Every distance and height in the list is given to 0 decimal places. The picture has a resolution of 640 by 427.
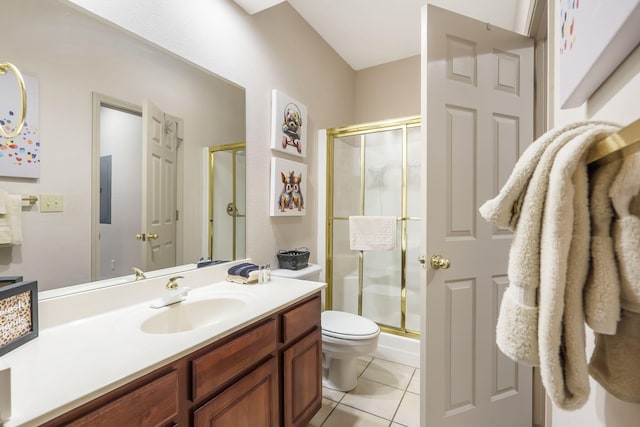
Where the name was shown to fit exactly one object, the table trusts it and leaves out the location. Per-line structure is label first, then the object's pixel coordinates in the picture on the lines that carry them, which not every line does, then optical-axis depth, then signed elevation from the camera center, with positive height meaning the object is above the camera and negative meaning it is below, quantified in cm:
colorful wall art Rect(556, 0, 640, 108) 40 +28
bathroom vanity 67 -43
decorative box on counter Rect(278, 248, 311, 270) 207 -35
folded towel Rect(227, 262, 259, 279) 158 -32
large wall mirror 99 +28
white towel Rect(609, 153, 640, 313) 32 -2
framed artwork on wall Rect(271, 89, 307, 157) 201 +65
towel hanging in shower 240 -18
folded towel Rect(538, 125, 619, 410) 35 -8
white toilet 179 -82
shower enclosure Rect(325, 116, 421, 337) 241 +0
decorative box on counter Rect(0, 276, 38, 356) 78 -29
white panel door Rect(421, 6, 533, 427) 136 +4
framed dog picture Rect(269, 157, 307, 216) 202 +18
